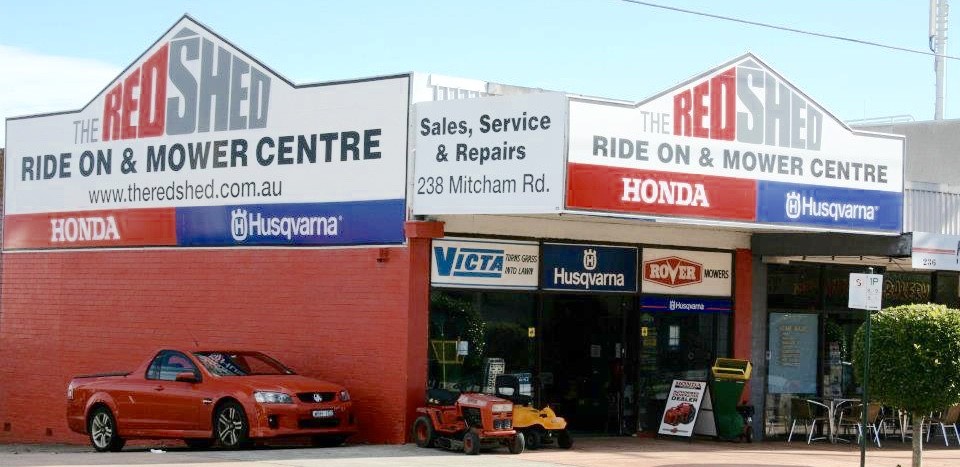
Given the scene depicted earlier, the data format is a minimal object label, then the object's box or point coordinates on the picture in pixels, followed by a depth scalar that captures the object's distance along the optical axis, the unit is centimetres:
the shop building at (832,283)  2170
